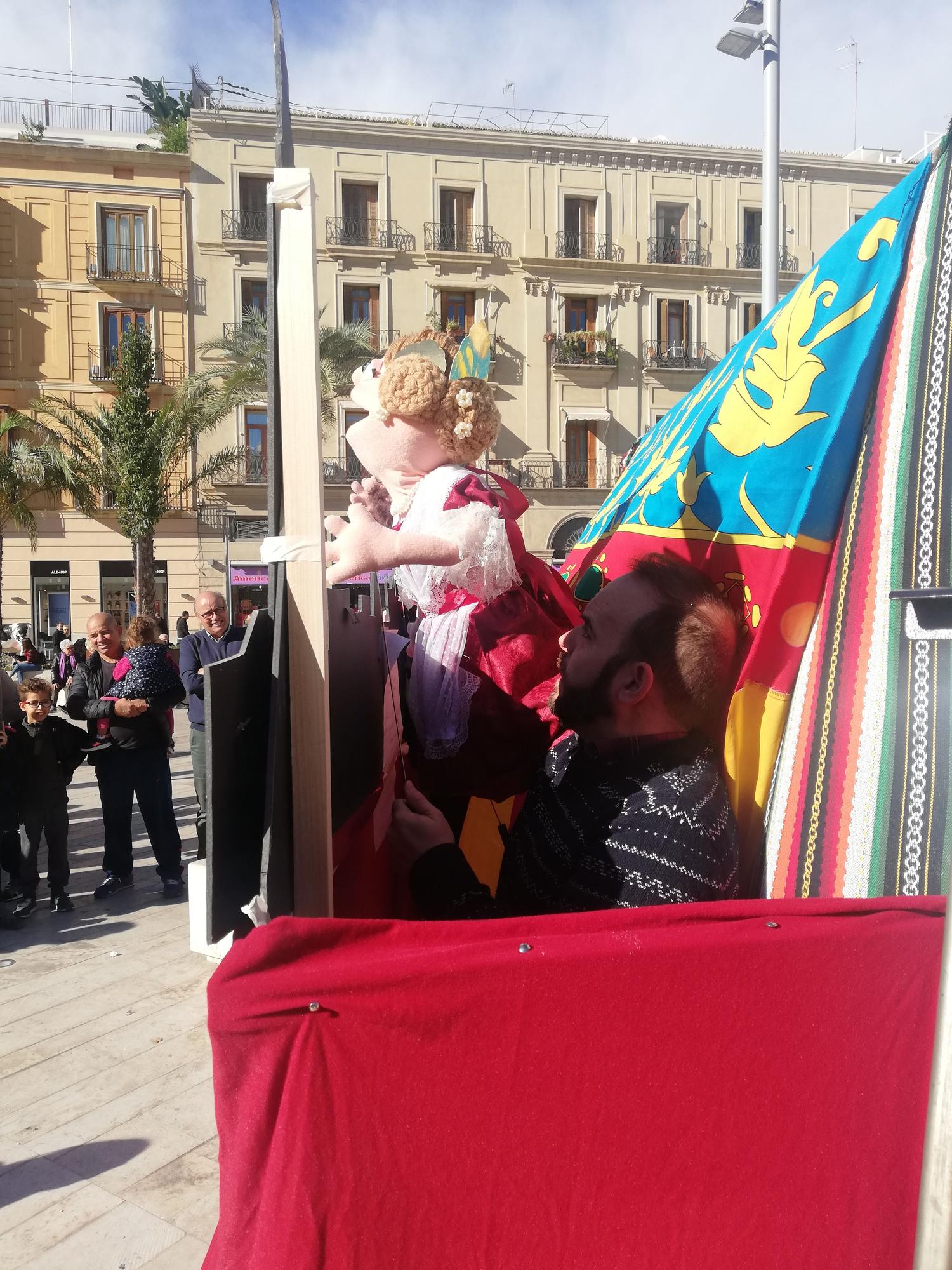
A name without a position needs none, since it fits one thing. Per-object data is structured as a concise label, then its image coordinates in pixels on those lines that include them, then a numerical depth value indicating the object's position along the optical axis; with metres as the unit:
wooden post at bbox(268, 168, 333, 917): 1.03
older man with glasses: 5.45
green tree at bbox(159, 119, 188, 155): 23.89
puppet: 1.65
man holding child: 5.47
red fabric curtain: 1.00
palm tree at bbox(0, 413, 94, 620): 16.94
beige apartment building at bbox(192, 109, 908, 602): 21.50
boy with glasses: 5.20
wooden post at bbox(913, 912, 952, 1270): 0.73
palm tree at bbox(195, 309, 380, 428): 16.80
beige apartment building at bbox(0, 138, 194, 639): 21.30
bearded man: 1.34
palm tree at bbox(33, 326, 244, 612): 17.19
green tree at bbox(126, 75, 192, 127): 28.64
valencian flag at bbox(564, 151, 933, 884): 1.57
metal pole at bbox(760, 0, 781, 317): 5.60
